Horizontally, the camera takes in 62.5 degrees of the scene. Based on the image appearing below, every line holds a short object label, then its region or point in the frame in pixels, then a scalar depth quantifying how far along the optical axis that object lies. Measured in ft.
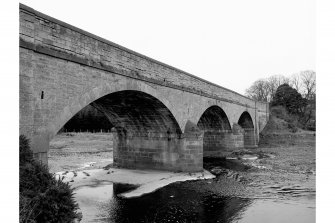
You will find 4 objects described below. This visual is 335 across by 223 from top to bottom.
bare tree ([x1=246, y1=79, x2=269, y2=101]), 234.38
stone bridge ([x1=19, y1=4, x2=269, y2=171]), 25.41
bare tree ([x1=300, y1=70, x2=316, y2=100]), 190.98
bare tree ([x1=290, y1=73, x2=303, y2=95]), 219.45
